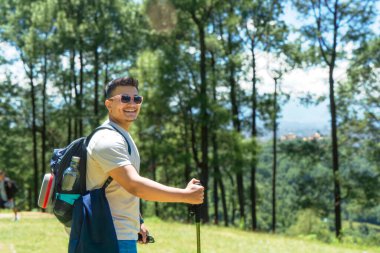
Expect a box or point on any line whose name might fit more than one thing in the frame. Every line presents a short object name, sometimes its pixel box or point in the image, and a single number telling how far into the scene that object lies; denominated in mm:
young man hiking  2457
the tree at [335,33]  22609
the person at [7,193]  14133
